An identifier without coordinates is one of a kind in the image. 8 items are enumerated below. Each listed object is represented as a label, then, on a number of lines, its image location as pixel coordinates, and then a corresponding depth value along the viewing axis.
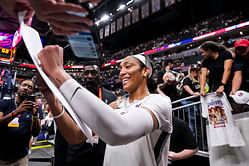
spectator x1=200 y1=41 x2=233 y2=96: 2.38
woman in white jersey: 0.49
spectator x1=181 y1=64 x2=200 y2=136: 3.13
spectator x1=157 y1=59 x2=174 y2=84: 3.79
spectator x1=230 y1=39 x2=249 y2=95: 2.26
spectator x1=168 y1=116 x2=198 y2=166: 2.15
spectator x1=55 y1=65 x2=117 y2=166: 1.76
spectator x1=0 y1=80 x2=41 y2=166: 2.09
